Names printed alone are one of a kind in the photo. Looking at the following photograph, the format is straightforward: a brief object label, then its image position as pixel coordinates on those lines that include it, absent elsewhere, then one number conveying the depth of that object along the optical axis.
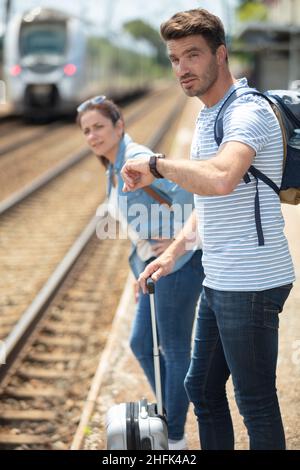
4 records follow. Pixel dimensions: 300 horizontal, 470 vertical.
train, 42.03
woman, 6.57
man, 4.72
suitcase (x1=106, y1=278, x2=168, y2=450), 5.03
